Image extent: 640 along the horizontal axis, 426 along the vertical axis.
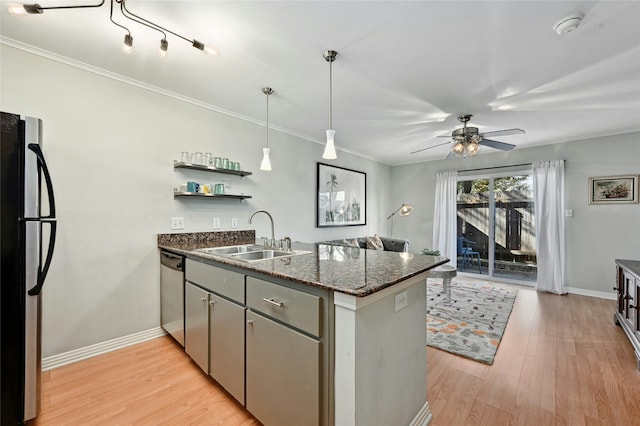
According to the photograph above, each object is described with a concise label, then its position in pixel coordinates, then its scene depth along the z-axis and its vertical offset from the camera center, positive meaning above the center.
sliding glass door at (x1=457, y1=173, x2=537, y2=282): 4.81 -0.26
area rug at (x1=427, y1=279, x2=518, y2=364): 2.46 -1.23
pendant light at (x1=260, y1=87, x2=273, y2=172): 2.51 +0.48
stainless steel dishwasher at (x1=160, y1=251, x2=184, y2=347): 2.25 -0.74
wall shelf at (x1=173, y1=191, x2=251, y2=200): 2.66 +0.18
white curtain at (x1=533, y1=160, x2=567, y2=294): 4.25 -0.23
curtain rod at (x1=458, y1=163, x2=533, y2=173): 4.68 +0.85
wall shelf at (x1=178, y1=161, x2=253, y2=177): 2.64 +0.46
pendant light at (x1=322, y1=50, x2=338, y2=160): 1.99 +0.58
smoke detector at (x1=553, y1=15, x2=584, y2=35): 1.61 +1.17
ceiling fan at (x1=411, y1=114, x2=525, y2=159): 3.19 +0.89
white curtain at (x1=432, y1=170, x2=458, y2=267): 5.37 -0.06
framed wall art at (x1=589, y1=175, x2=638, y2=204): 3.79 +0.35
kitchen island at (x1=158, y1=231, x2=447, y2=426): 1.09 -0.55
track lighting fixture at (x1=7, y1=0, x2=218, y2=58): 1.34 +1.15
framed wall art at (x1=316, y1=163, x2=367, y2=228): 4.41 +0.28
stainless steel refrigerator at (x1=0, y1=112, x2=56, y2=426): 1.35 -0.26
